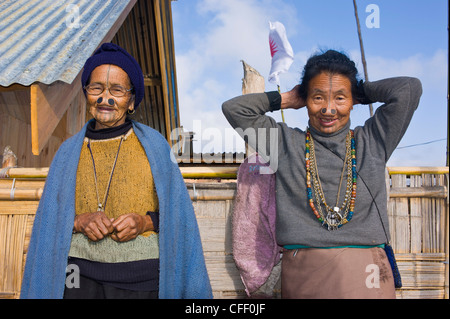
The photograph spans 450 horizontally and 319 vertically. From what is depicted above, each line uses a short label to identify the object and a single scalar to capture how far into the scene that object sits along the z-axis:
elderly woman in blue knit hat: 2.29
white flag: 3.80
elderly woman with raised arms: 2.33
